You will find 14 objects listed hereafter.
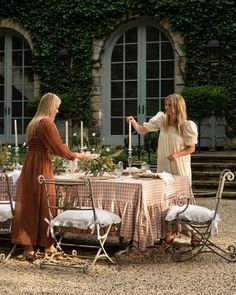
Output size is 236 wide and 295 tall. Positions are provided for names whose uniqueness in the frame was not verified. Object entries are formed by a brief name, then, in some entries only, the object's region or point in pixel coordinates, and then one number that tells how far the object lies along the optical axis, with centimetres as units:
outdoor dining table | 726
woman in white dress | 826
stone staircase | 1405
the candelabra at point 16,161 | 902
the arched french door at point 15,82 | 1989
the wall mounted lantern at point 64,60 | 1891
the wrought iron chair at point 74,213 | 698
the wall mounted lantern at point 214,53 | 1737
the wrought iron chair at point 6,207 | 766
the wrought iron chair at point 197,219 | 735
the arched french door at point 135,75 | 1833
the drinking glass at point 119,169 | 826
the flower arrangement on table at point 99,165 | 795
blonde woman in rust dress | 757
